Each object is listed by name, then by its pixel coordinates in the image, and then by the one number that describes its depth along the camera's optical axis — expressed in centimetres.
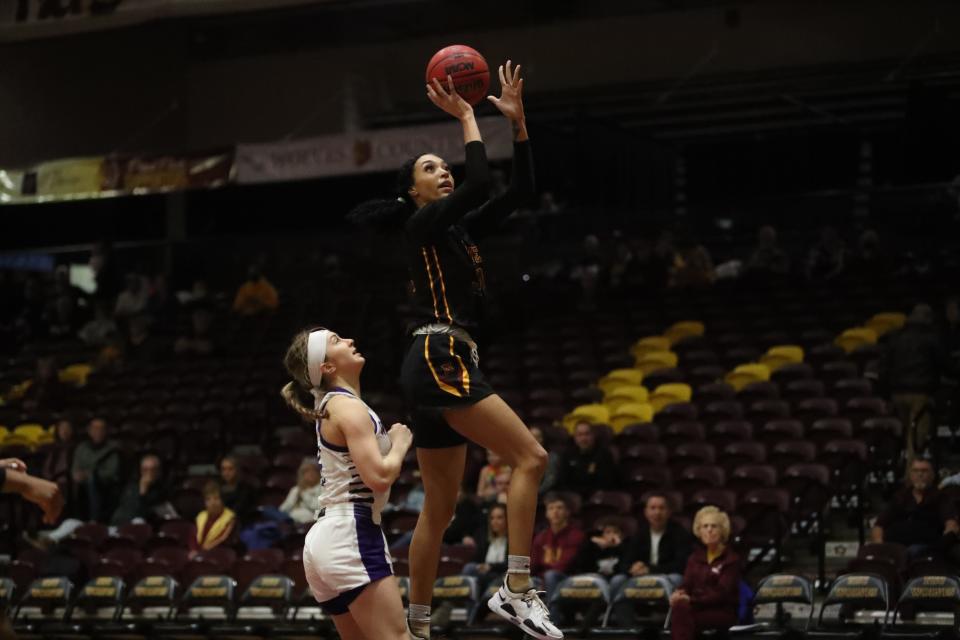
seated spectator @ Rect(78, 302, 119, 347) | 2008
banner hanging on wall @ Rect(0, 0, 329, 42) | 1712
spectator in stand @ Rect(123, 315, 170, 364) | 1934
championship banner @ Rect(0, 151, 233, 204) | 1831
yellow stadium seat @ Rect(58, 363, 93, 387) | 1898
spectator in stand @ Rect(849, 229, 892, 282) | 1702
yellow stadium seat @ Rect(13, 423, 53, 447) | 1672
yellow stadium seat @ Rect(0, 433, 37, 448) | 1660
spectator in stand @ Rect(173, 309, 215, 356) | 1895
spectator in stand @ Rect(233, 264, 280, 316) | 1991
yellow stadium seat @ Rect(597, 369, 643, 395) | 1541
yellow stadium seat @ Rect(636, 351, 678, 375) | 1571
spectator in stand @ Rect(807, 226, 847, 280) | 1748
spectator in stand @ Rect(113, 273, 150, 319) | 2045
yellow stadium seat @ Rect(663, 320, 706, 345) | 1650
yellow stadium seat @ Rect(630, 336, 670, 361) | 1627
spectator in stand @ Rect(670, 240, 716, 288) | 1816
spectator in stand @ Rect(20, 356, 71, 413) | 1797
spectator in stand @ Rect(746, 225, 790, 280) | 1788
